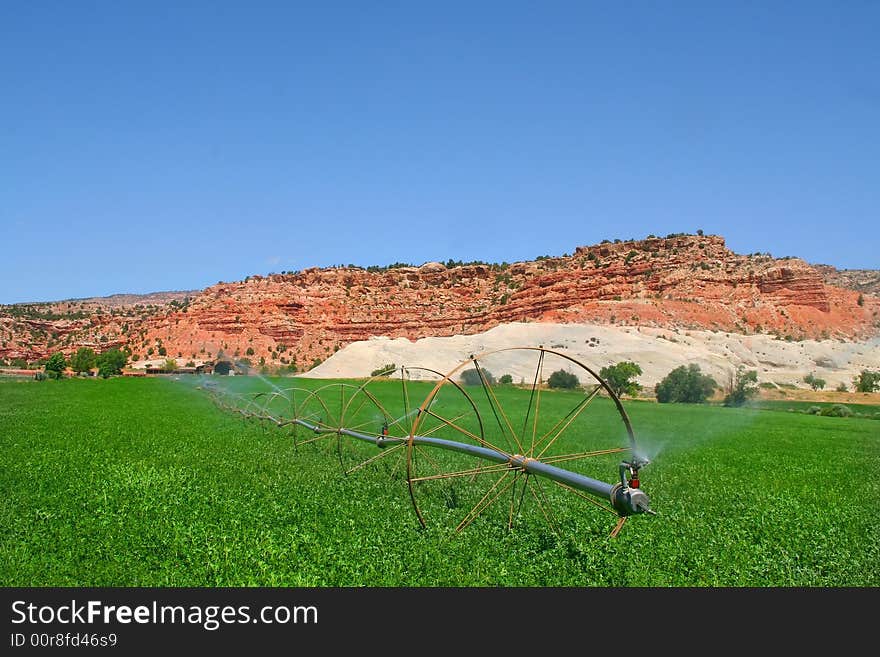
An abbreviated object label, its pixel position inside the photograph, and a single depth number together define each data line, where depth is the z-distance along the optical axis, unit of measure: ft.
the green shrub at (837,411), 114.55
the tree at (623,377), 116.88
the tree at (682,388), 126.72
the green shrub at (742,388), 134.82
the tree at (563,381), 124.16
